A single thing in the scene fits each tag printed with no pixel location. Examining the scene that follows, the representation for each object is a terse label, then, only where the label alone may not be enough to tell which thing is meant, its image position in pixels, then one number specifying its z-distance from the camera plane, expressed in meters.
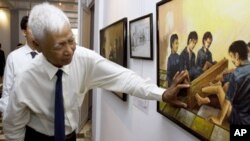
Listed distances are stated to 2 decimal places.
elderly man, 1.40
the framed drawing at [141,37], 1.75
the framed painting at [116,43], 2.37
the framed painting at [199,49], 0.98
